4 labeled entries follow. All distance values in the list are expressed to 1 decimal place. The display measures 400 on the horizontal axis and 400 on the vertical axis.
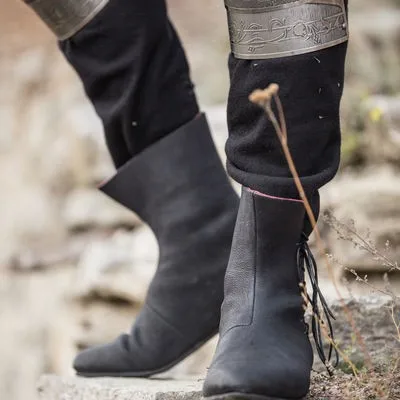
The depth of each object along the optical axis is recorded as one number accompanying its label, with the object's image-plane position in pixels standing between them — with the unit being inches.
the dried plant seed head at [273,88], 83.3
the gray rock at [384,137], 238.4
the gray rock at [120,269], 256.4
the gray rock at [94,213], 319.6
